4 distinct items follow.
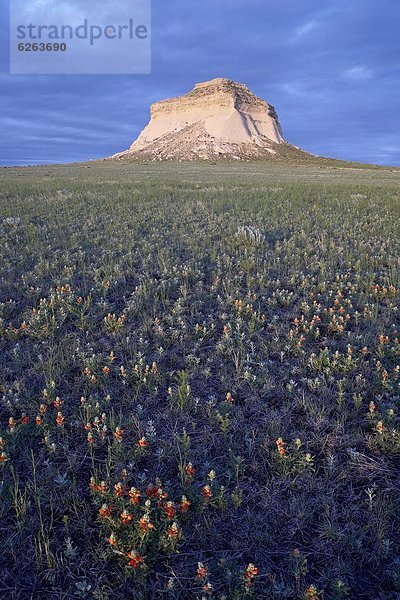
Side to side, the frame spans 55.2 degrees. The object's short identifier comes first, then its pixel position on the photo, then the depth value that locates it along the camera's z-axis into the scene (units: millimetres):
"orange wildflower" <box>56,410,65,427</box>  3838
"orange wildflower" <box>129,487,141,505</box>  3037
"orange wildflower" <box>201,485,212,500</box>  3150
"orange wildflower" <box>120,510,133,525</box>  2908
